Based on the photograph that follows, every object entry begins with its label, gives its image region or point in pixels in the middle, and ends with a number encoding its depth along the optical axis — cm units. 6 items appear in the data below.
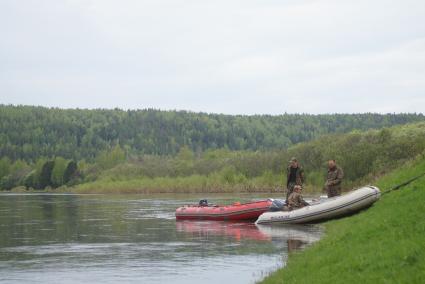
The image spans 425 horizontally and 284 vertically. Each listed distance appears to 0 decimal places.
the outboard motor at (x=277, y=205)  2758
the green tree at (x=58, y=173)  12100
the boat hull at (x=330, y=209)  2247
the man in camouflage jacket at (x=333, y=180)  2559
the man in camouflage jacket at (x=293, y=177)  2658
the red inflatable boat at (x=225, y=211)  2964
